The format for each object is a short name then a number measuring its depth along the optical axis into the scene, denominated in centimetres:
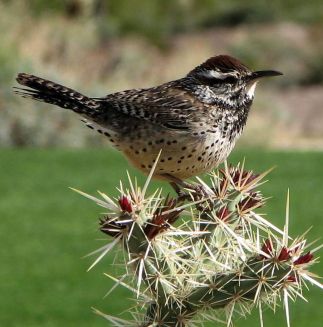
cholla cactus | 721
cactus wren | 807
